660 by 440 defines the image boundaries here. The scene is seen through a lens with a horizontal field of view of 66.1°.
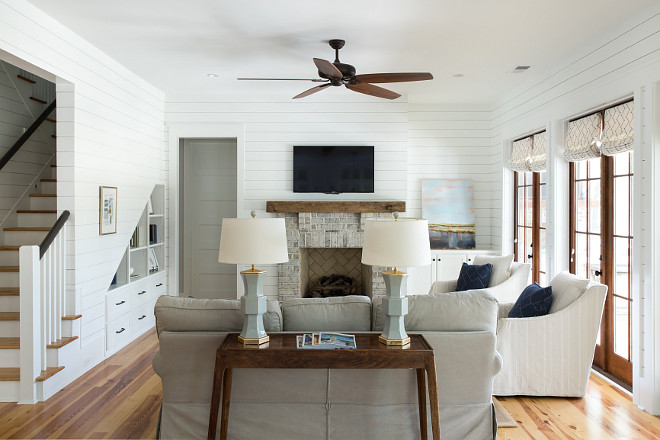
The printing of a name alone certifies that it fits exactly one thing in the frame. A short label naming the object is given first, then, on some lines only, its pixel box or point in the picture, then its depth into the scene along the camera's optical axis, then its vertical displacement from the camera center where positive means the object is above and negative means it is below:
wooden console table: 2.56 -0.73
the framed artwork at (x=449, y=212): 6.94 +0.03
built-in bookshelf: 5.40 -0.38
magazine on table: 2.62 -0.67
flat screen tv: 6.43 +0.60
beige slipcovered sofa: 2.74 -0.96
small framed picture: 4.70 +0.04
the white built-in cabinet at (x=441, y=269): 6.64 -0.72
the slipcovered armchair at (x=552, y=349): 3.62 -0.97
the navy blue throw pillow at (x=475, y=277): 4.98 -0.63
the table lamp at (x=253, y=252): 2.71 -0.21
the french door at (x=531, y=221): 5.66 -0.08
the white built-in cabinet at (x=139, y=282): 5.01 -0.74
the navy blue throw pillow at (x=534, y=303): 3.79 -0.68
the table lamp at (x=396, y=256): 2.66 -0.22
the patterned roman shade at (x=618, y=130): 3.81 +0.66
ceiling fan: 3.95 +1.13
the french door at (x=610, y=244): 4.04 -0.25
